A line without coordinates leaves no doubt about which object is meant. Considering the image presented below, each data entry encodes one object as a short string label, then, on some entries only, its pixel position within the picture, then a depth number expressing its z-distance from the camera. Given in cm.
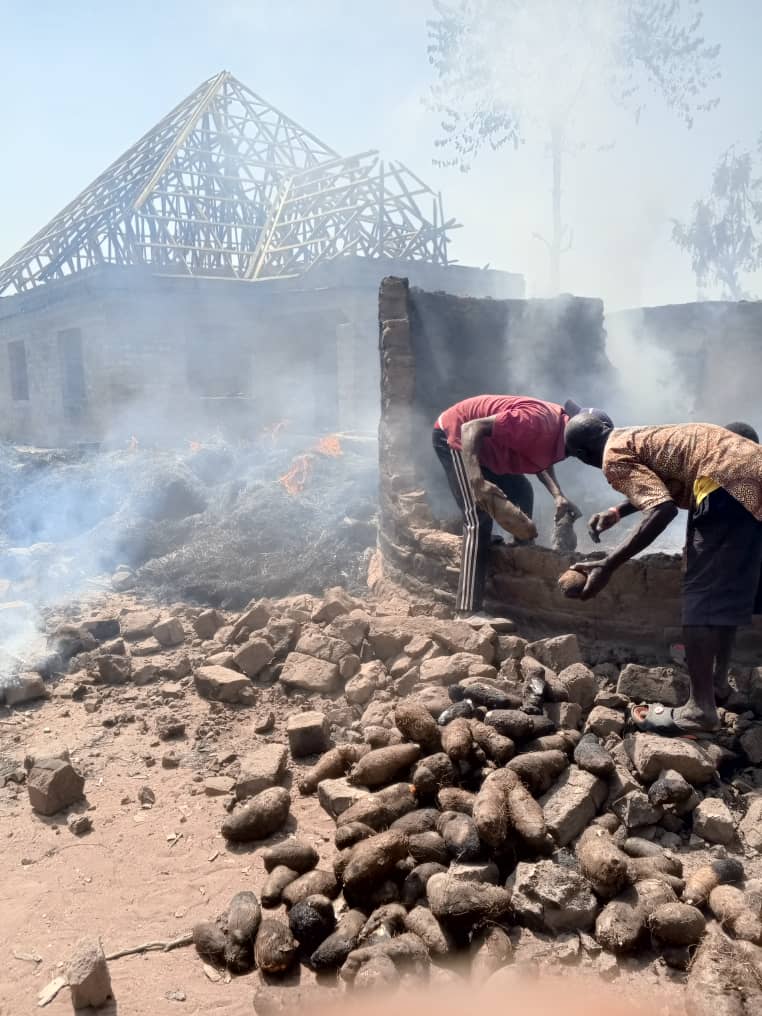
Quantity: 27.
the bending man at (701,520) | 358
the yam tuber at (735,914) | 256
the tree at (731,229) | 2562
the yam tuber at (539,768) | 331
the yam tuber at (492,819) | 294
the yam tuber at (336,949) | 260
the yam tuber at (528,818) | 295
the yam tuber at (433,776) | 342
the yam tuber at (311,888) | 289
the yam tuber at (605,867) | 278
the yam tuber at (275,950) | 262
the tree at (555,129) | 1938
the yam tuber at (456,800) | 325
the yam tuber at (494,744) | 347
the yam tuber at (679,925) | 256
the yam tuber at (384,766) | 356
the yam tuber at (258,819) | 347
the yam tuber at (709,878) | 278
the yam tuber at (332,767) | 384
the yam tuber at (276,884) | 296
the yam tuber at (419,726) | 366
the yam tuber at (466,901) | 264
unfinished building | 1612
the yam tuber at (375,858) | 281
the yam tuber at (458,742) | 348
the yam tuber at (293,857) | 311
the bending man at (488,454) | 516
